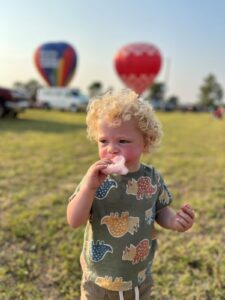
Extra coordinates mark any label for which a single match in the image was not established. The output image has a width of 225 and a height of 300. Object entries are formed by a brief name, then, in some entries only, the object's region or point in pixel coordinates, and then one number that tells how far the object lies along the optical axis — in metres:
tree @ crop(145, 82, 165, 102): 72.75
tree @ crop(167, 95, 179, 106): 78.00
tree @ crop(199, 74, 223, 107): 69.69
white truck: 27.27
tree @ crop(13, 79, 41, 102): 72.98
